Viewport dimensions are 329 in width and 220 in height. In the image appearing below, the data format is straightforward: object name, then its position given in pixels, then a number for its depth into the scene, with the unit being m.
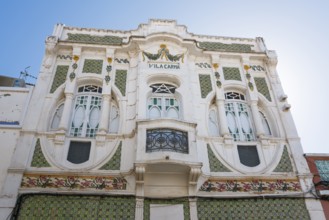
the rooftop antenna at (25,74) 14.21
